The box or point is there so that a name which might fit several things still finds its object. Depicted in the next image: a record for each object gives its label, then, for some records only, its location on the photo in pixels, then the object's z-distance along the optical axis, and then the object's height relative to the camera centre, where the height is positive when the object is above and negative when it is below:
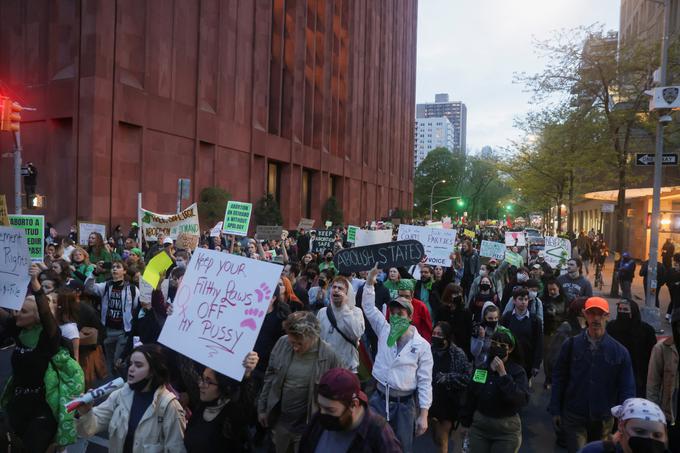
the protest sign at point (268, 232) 16.47 -0.52
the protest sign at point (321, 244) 15.75 -0.77
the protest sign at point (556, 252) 14.62 -0.73
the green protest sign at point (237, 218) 12.02 -0.10
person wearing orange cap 4.77 -1.34
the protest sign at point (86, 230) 13.31 -0.51
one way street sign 13.98 +1.72
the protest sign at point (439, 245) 10.09 -0.46
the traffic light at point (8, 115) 14.98 +2.46
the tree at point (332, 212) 40.44 +0.33
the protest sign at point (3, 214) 6.75 -0.10
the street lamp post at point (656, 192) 13.70 +0.90
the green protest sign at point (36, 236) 7.22 -0.37
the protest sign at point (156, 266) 5.96 -0.59
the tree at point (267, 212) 30.66 +0.17
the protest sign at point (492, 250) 13.25 -0.66
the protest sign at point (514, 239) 18.22 -0.54
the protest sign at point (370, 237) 12.27 -0.42
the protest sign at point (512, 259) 12.20 -0.79
